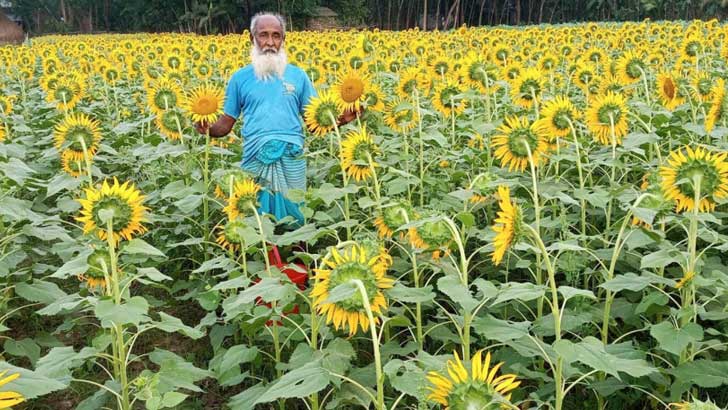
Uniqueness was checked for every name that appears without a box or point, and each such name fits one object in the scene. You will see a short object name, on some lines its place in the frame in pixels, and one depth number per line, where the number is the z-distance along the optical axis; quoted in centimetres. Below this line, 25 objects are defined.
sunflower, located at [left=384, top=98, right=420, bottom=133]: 412
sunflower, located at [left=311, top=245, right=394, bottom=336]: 168
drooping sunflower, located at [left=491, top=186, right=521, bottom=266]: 177
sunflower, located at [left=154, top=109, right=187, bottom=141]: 408
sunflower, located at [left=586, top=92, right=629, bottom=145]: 316
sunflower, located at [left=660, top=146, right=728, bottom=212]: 203
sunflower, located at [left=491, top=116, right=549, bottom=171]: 249
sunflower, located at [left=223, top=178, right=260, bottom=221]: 273
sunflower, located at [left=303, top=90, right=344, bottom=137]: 322
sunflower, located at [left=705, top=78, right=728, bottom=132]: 305
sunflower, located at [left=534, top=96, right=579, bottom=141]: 298
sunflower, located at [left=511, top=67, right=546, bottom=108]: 392
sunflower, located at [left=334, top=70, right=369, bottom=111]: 351
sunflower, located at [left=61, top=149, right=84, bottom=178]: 337
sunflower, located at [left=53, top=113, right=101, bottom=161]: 304
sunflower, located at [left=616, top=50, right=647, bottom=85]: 468
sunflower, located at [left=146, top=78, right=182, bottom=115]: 434
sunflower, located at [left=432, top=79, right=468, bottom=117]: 424
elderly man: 376
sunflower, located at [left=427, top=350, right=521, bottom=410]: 128
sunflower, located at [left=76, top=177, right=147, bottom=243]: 215
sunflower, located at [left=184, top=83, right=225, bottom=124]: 376
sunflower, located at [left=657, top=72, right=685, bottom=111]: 428
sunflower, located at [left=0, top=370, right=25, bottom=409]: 107
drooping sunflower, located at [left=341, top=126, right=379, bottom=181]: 289
